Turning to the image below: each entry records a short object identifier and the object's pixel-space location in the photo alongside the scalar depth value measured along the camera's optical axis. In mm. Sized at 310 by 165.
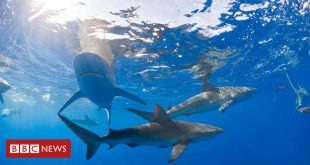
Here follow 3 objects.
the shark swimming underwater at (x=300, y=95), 16247
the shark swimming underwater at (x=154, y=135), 6008
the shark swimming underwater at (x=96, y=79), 5375
